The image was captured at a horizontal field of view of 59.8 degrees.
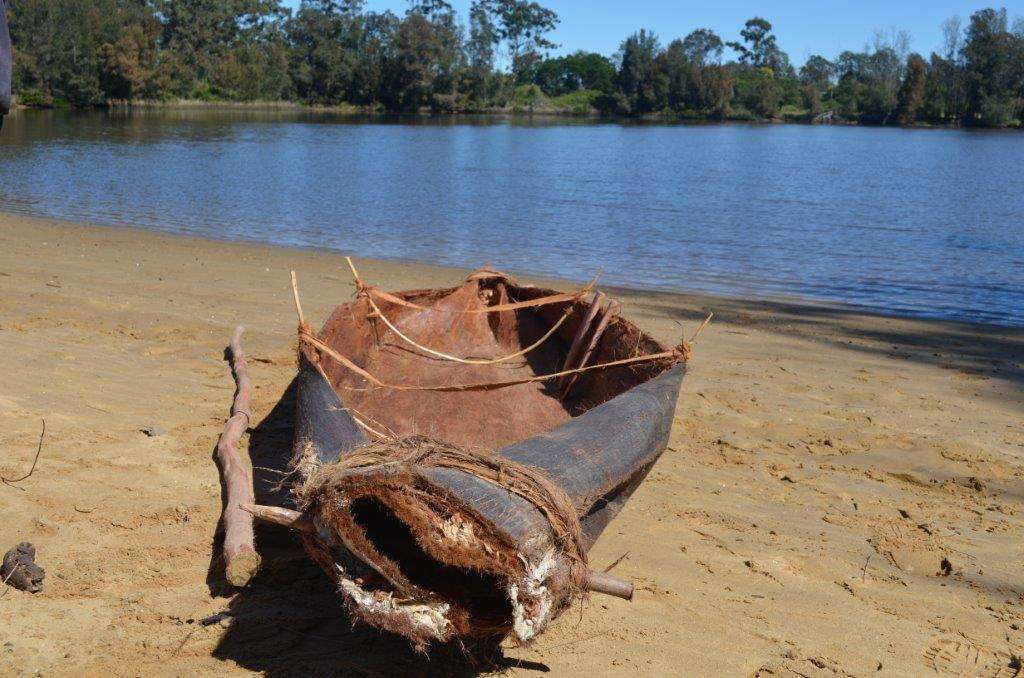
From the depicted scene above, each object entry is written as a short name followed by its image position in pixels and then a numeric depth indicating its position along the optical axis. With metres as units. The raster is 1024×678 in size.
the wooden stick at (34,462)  3.77
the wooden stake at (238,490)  3.08
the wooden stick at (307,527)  2.57
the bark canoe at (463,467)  2.39
